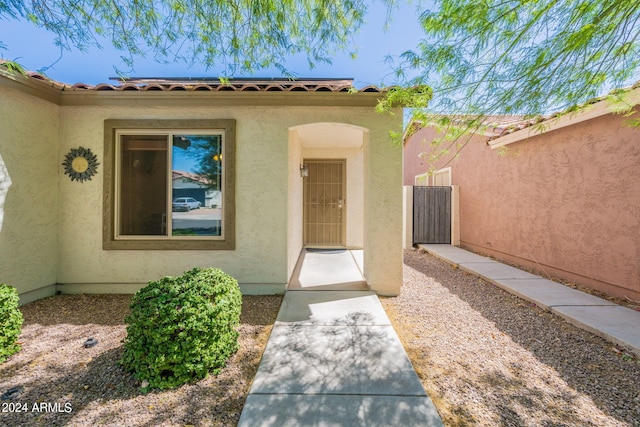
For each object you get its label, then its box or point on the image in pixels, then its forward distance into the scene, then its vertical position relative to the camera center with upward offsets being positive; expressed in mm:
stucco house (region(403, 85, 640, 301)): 4926 +436
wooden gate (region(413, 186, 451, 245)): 10789 +15
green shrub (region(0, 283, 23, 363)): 3127 -1230
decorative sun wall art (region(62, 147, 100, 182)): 5152 +966
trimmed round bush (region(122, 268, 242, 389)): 2662 -1162
